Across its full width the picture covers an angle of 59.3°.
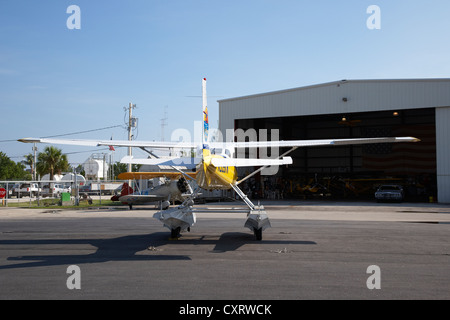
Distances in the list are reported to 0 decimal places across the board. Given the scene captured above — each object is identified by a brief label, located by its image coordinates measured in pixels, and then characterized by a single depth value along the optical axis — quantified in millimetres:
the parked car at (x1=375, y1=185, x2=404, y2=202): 29500
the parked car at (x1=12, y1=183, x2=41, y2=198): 50878
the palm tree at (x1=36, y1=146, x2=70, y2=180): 57125
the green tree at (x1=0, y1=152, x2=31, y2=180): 71062
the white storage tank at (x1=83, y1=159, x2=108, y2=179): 61156
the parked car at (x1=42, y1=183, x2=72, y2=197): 48056
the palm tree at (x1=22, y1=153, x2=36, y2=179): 87631
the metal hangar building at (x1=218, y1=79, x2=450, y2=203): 29406
